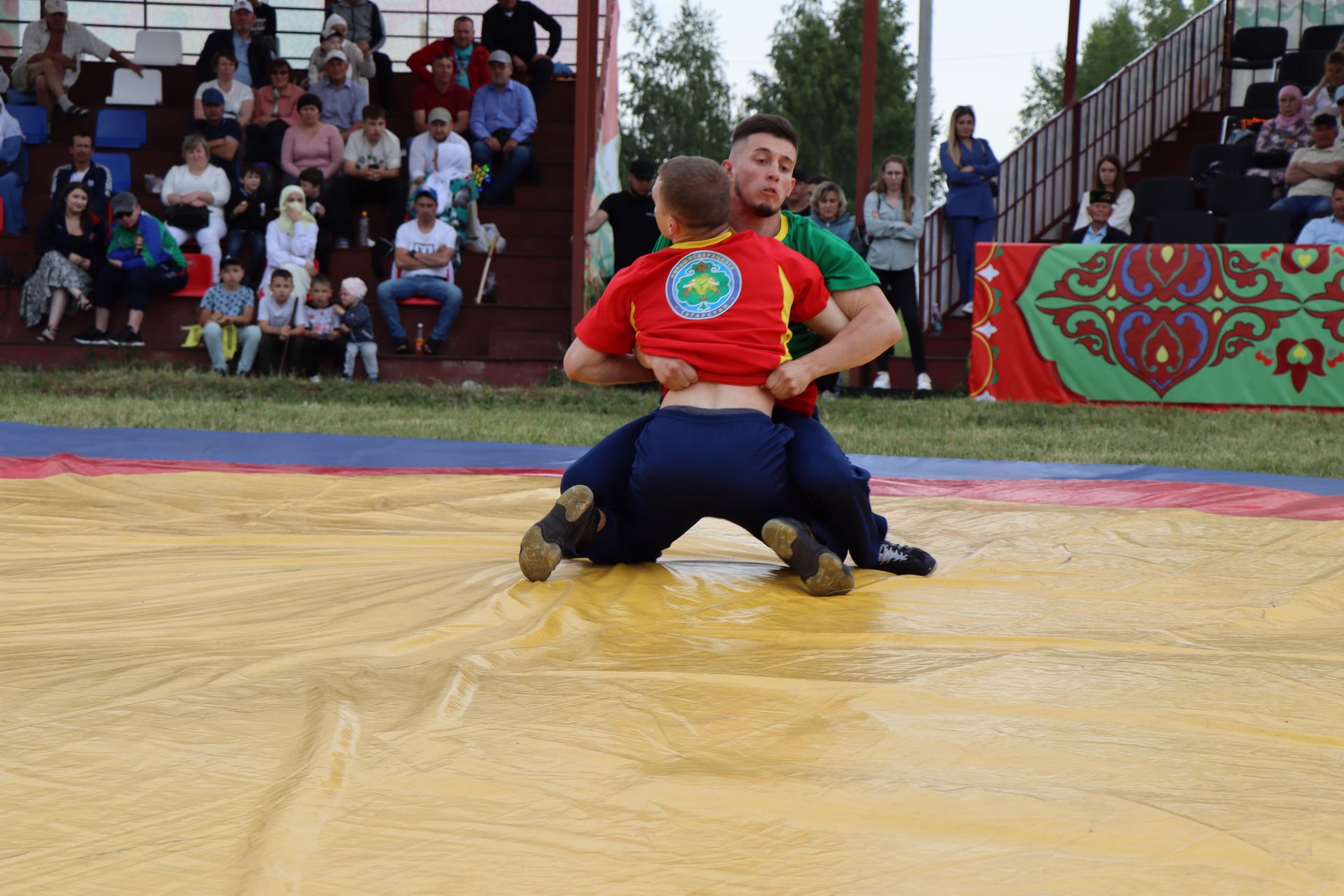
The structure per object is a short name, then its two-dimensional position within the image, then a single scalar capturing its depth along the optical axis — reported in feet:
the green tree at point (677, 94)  116.78
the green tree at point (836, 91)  110.11
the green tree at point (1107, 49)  136.77
